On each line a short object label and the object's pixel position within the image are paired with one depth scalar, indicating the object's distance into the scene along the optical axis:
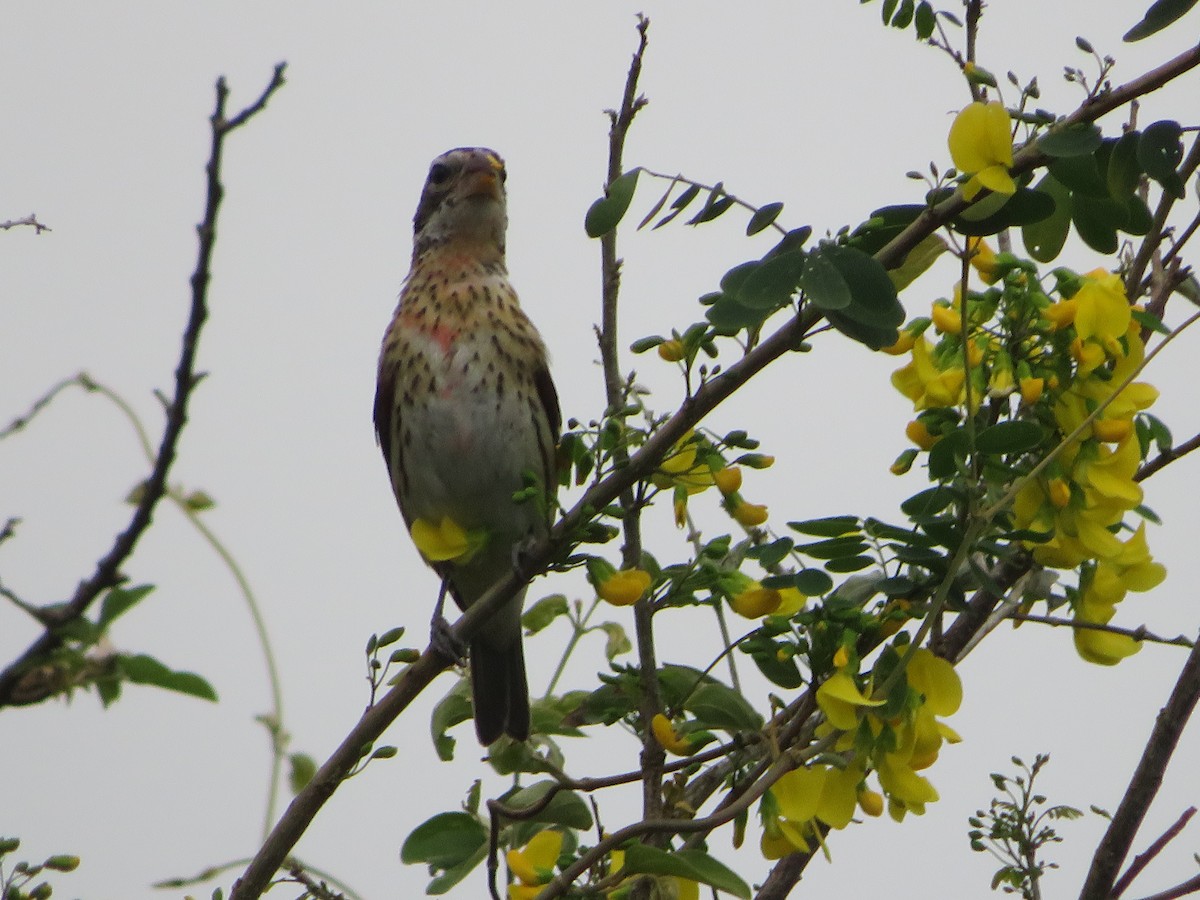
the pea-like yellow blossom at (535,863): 5.03
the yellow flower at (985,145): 4.42
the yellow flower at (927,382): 5.15
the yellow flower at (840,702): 4.34
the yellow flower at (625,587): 5.51
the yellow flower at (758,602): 5.17
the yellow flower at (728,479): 5.63
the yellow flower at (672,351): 5.26
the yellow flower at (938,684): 4.55
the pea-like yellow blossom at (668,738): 5.24
